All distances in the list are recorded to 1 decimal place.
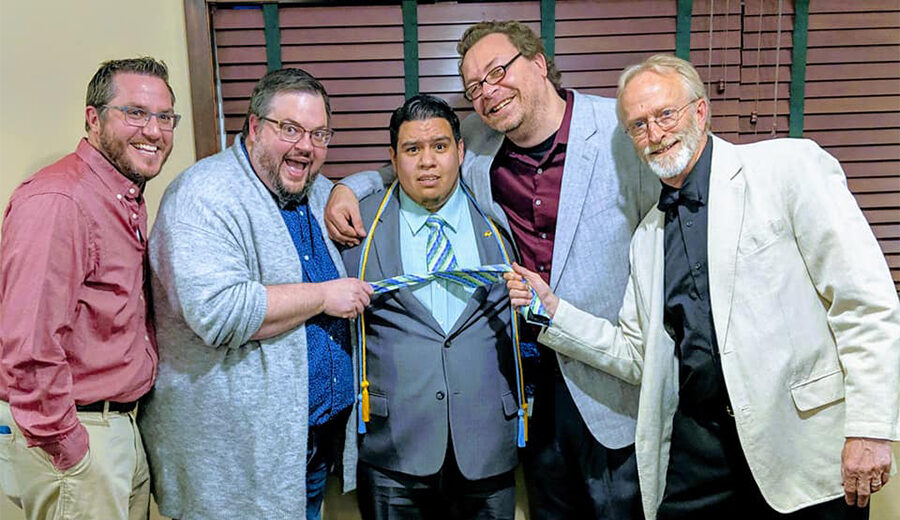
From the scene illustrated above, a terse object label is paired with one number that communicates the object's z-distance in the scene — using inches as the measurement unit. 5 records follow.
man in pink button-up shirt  55.5
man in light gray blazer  73.1
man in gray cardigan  63.2
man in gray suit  70.4
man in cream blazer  57.0
